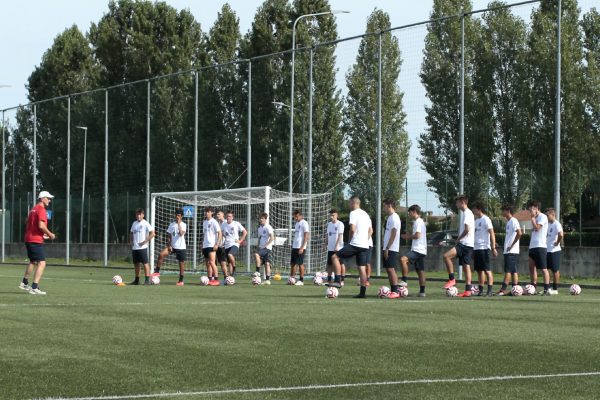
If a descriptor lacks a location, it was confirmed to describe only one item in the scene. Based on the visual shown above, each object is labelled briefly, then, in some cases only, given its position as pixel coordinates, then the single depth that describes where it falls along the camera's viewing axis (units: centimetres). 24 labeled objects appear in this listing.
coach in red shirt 2338
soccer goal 4066
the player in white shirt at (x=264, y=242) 3266
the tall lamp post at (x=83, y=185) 5897
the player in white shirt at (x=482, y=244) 2458
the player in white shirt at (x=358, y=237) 2344
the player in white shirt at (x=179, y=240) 3122
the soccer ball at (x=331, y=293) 2292
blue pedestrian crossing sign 4596
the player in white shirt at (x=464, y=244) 2495
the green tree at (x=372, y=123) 4069
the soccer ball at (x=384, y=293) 2306
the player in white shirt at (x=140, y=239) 2975
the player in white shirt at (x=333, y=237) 3009
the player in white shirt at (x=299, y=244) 3152
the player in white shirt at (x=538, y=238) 2550
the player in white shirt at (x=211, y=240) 3119
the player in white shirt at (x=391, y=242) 2328
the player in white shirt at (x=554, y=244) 2591
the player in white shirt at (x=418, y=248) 2416
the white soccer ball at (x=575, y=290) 2552
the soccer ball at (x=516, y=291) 2481
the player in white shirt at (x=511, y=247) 2534
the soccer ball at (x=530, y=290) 2527
